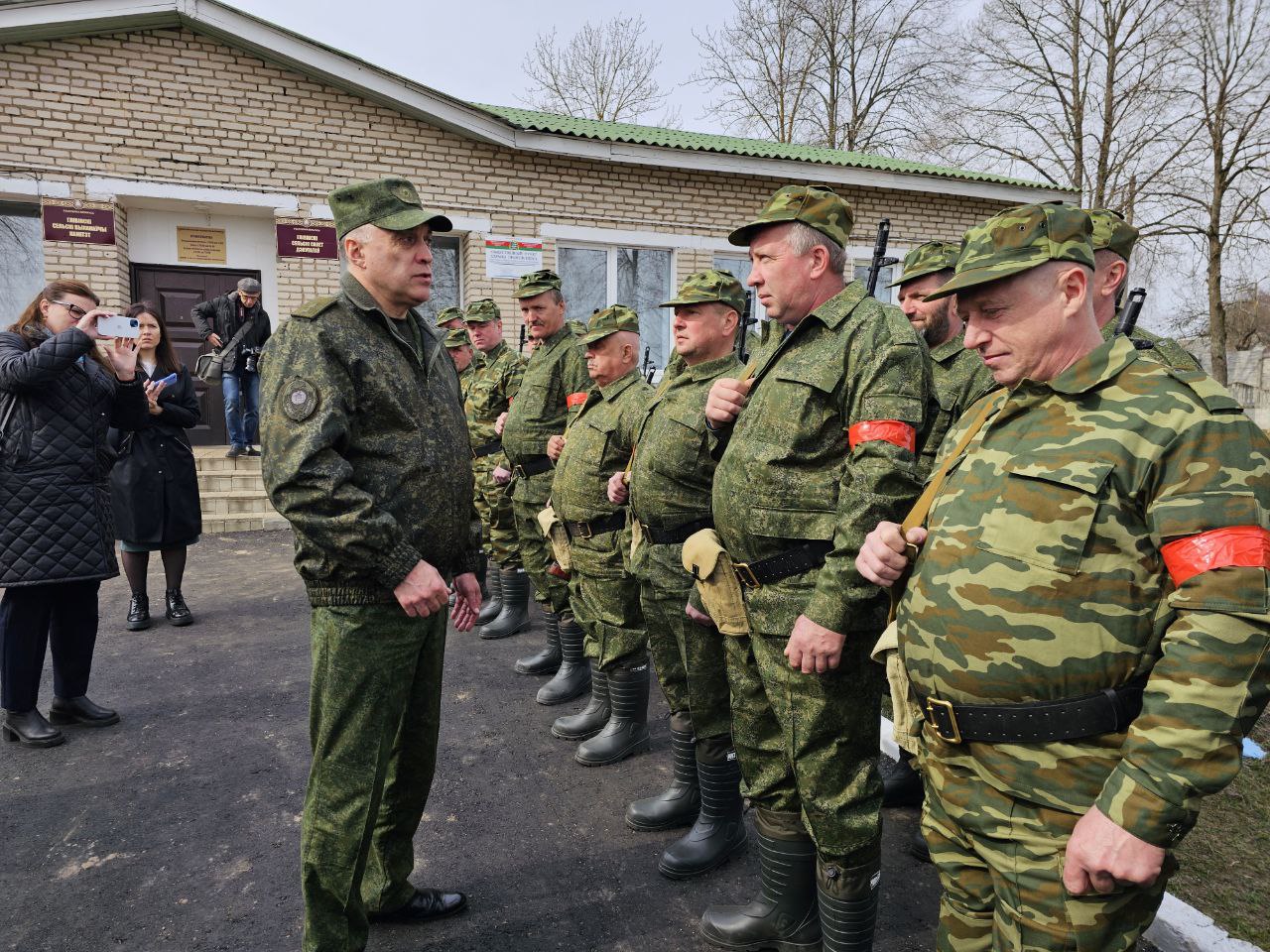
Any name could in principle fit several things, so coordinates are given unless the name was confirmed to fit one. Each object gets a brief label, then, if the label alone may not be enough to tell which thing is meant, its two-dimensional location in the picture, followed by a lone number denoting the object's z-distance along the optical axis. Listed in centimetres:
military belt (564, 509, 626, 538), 400
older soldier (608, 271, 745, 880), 305
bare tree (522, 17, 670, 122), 2402
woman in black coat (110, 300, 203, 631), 555
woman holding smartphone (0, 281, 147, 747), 384
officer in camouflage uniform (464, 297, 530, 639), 616
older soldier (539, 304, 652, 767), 397
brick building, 902
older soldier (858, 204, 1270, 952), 136
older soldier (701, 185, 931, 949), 214
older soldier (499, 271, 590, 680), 525
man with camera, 956
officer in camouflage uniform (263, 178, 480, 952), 214
